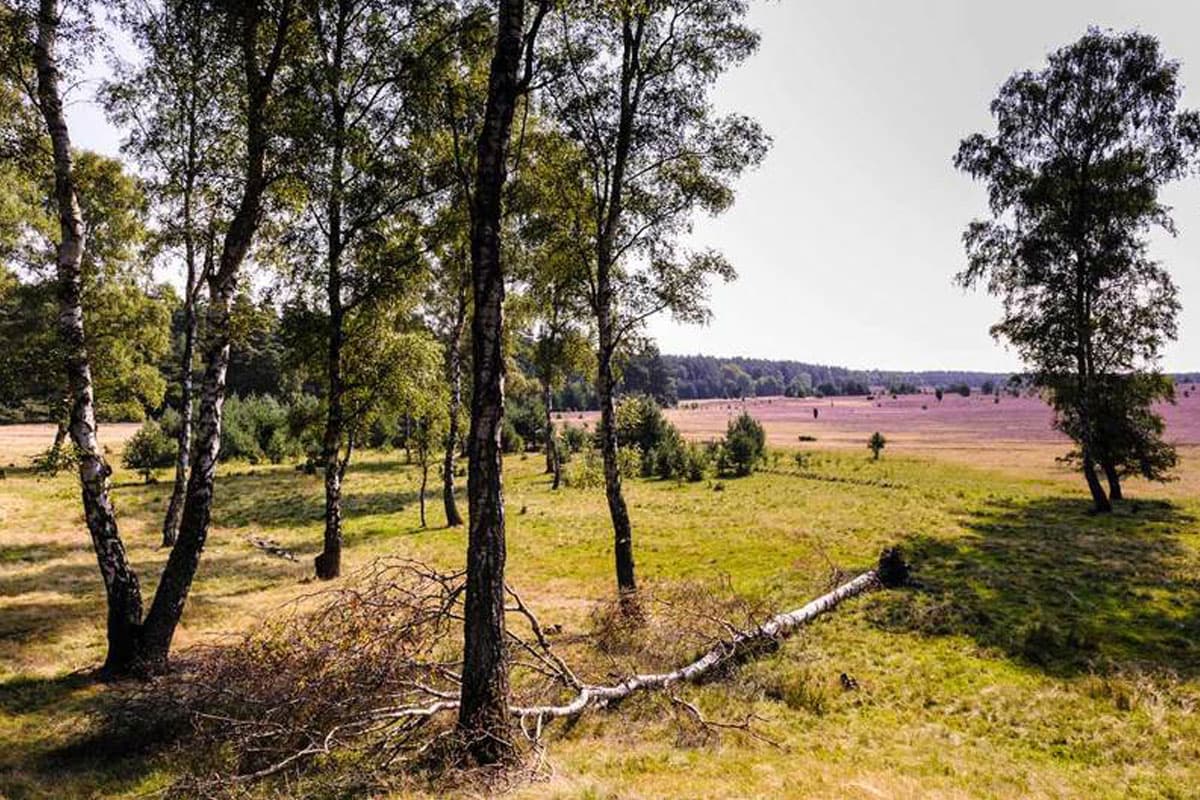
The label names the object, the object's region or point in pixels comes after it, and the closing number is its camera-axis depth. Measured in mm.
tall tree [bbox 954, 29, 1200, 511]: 24453
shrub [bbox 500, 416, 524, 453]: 53688
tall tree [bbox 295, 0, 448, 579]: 14359
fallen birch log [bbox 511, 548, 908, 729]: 8945
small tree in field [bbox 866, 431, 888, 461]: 50828
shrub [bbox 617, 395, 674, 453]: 47344
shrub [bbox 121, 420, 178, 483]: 36656
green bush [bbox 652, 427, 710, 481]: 41562
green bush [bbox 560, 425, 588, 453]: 50428
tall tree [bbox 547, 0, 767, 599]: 14445
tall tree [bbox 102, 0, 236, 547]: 11805
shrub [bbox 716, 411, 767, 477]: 44156
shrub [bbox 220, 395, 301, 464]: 46625
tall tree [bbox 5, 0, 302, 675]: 9992
